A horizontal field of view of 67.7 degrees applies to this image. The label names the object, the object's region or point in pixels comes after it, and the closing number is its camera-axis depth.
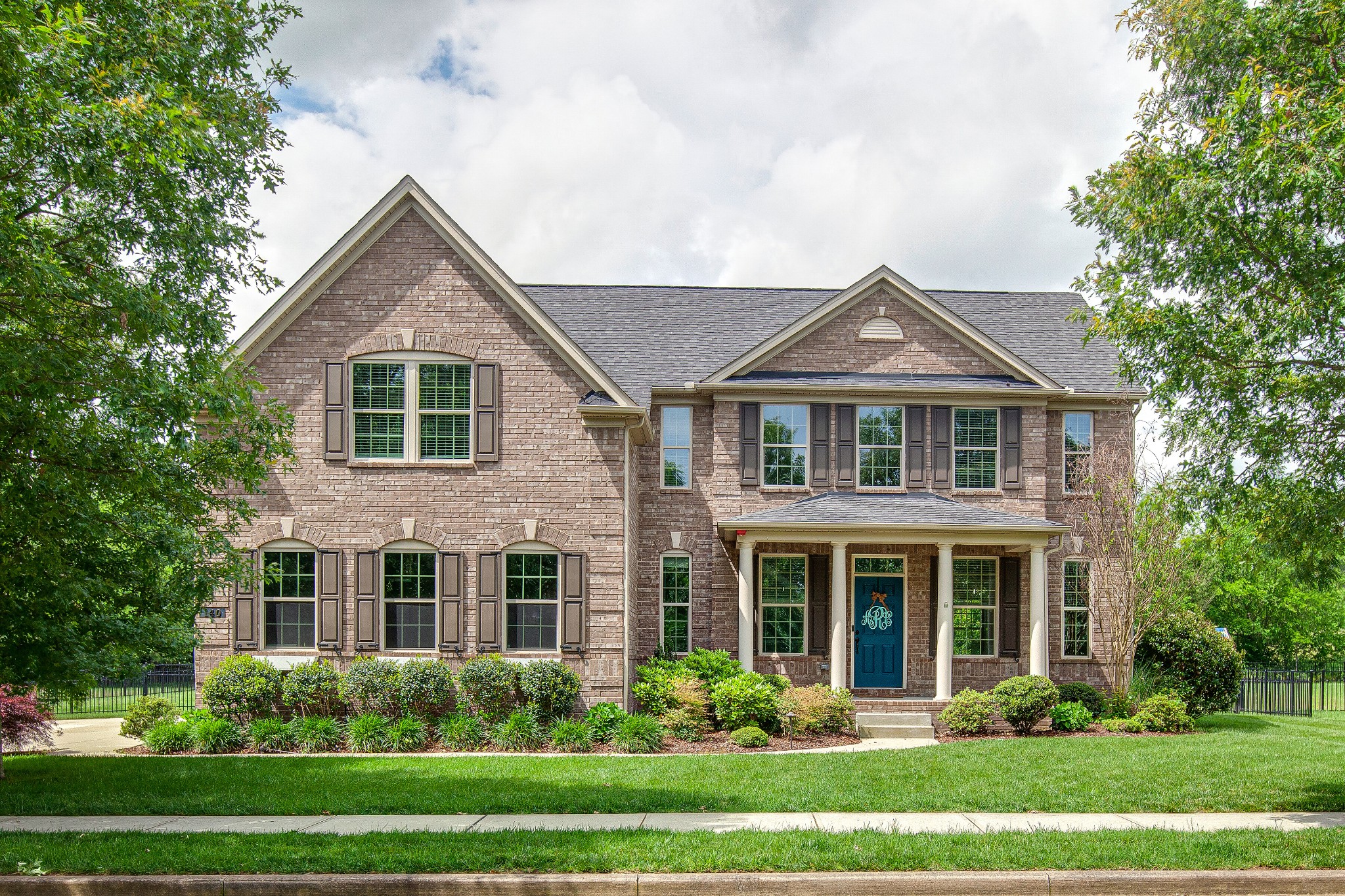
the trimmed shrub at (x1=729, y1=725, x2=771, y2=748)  16.20
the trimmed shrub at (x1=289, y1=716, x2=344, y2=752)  15.95
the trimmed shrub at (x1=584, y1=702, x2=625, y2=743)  16.28
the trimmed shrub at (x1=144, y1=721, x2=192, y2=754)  15.81
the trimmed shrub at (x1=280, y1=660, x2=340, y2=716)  16.91
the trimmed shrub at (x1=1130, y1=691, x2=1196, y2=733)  17.73
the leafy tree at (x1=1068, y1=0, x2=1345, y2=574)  9.30
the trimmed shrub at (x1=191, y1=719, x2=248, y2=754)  15.81
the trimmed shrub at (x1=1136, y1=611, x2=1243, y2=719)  19.61
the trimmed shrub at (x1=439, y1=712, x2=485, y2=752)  16.11
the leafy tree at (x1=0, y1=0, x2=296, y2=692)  8.01
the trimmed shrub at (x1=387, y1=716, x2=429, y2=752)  15.86
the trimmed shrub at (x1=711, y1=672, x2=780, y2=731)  17.06
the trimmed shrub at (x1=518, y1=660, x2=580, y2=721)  16.81
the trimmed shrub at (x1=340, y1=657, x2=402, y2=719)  16.88
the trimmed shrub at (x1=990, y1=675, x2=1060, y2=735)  17.62
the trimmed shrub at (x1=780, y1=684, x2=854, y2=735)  17.08
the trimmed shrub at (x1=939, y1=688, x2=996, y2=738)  17.55
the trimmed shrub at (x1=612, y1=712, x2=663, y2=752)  15.80
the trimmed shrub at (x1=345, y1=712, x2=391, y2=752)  15.88
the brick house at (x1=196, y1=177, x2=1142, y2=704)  17.64
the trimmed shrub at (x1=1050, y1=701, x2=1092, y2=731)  17.84
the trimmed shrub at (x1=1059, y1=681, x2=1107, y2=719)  18.97
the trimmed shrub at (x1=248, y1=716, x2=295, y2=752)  16.00
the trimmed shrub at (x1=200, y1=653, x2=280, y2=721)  16.89
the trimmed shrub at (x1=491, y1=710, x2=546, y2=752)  16.02
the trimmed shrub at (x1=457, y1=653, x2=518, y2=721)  16.88
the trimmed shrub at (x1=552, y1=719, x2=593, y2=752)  15.90
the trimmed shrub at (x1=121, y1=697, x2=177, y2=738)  17.20
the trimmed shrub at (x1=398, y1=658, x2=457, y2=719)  16.84
